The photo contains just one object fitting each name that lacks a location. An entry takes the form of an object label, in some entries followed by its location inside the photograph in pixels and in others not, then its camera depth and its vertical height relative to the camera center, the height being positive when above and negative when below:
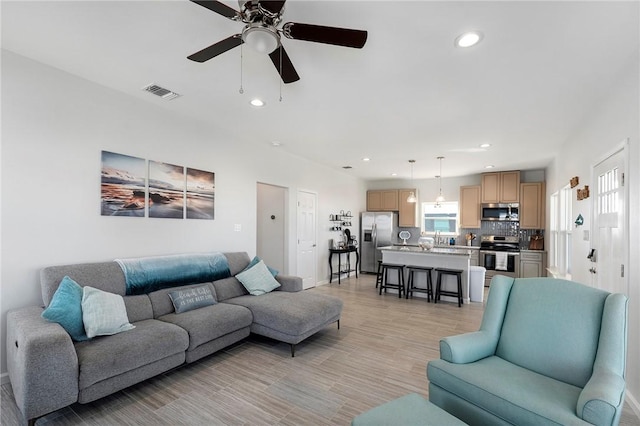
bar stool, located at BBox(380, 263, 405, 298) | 5.82 -1.15
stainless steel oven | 6.79 -0.85
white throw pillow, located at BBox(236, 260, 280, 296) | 3.89 -0.83
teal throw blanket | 3.03 -0.61
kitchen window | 8.14 +0.02
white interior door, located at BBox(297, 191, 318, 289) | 6.04 -0.43
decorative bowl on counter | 5.93 -0.52
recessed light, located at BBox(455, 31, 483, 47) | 2.08 +1.29
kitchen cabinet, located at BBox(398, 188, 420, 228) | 8.36 +0.21
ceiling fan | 1.62 +1.09
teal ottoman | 1.43 -0.97
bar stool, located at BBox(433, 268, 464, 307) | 5.19 -1.17
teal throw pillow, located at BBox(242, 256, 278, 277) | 4.16 -0.67
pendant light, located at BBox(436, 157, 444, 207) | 8.02 +1.00
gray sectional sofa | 1.91 -1.00
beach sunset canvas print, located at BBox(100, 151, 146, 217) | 3.07 +0.33
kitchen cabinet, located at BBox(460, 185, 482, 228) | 7.43 +0.33
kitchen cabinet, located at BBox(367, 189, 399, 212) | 8.58 +0.53
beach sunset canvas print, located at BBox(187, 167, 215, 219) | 3.90 +0.31
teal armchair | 1.50 -0.85
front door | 2.50 -0.05
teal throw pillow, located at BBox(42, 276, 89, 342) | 2.23 -0.72
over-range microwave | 6.94 +0.17
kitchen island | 5.43 -0.81
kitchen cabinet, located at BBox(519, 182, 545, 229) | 6.68 +0.33
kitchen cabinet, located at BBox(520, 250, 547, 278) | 6.47 -0.96
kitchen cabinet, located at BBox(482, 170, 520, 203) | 6.93 +0.77
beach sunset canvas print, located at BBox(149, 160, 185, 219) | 3.48 +0.32
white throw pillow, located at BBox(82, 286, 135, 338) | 2.34 -0.80
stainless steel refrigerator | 8.17 -0.45
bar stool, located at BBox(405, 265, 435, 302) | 5.43 -1.20
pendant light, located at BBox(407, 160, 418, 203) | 6.89 +0.45
